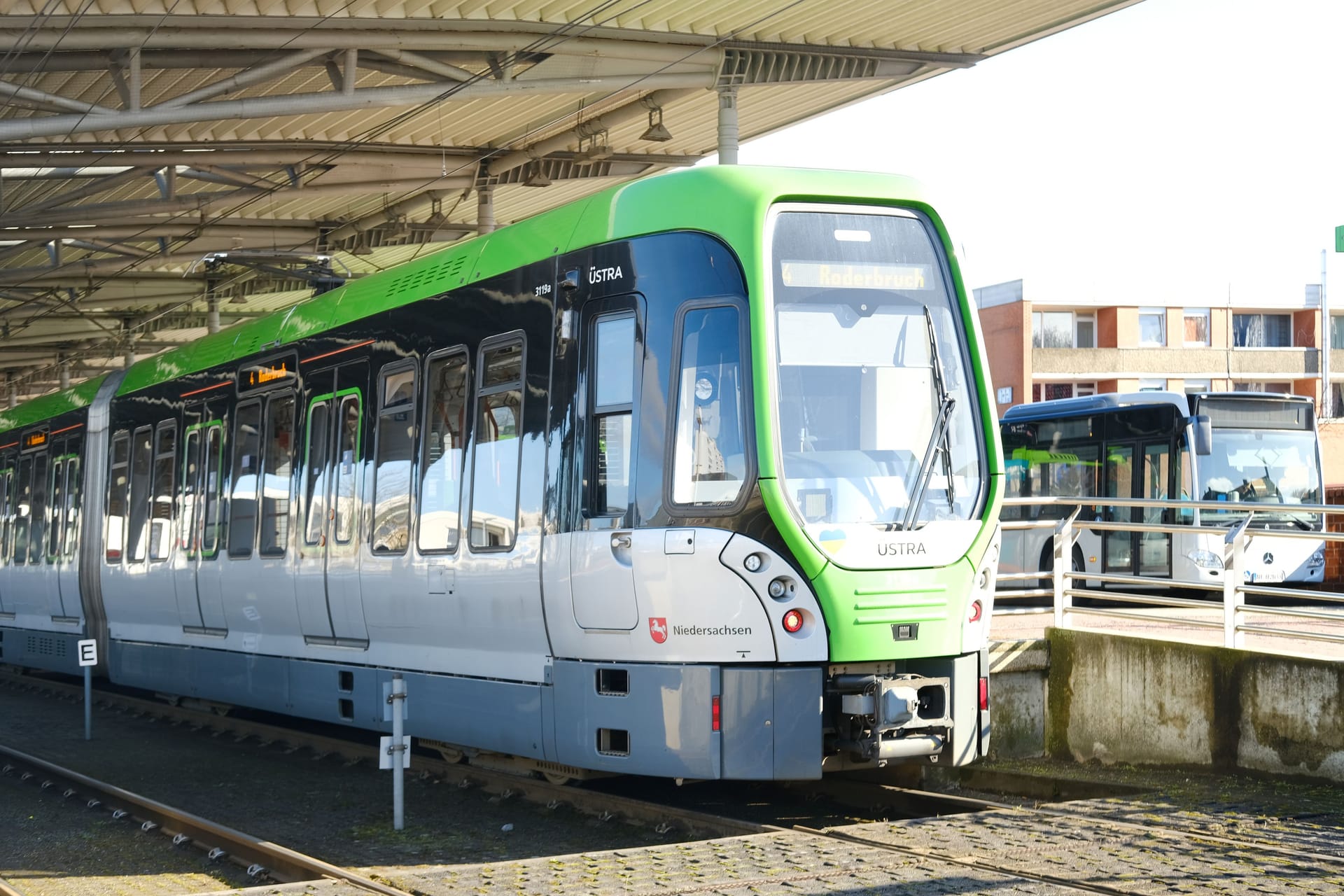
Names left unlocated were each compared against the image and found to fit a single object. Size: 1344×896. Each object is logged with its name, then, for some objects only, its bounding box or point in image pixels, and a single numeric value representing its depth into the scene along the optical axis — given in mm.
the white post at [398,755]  9555
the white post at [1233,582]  10828
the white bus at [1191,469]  21797
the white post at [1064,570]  12297
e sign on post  14711
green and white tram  8633
